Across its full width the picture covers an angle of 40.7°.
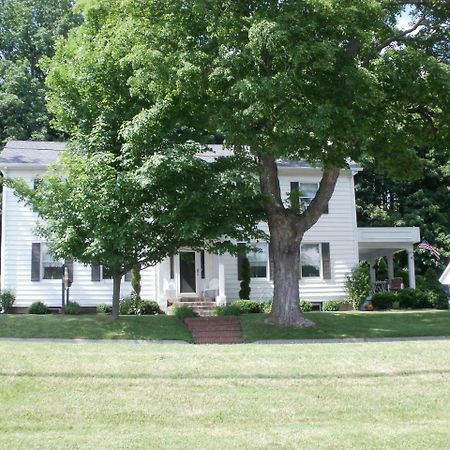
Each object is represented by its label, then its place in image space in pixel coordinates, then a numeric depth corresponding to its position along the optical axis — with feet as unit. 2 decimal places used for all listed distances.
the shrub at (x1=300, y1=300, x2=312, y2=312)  84.02
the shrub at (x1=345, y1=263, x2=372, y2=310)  87.25
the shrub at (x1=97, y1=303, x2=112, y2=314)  83.30
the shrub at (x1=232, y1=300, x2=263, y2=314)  79.41
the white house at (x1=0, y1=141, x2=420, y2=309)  84.69
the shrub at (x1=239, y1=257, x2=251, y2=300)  86.02
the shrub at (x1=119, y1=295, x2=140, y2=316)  79.46
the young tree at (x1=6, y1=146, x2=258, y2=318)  56.90
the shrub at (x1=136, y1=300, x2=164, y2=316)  80.02
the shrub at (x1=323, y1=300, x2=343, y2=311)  87.42
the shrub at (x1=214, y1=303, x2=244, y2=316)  71.41
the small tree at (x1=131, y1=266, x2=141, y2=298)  83.15
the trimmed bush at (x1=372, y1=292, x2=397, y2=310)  87.35
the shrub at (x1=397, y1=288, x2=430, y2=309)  88.07
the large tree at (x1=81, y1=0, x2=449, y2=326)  49.60
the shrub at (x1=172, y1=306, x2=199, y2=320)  69.21
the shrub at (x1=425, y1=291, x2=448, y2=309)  87.40
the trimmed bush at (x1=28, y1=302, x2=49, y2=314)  80.79
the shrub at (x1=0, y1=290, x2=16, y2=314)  81.97
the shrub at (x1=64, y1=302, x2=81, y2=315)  79.82
